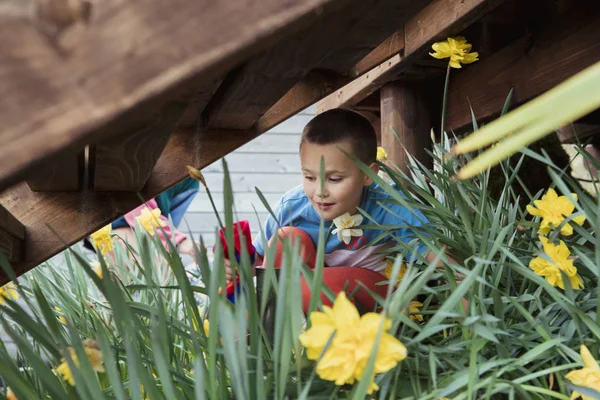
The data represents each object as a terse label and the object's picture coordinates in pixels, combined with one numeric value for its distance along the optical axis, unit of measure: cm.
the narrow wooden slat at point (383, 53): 147
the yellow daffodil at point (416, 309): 118
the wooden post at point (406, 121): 219
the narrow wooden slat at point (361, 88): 195
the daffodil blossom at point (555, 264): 98
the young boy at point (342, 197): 157
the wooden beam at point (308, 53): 84
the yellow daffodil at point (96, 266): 178
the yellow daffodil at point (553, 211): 105
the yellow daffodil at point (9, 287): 163
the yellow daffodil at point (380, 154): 195
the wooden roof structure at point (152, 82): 51
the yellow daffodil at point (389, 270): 140
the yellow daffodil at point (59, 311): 138
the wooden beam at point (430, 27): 148
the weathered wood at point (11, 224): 113
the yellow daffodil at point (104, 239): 172
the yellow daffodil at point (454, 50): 153
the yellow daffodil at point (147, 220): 186
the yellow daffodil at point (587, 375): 75
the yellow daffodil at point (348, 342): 64
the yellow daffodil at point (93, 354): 76
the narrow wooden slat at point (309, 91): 135
